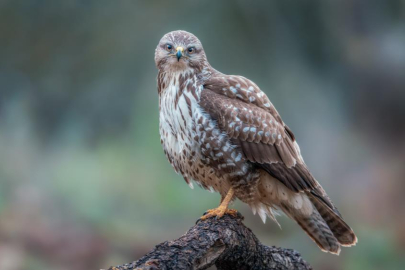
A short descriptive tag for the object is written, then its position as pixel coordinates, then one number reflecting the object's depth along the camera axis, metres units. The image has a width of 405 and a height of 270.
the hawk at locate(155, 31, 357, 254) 7.54
